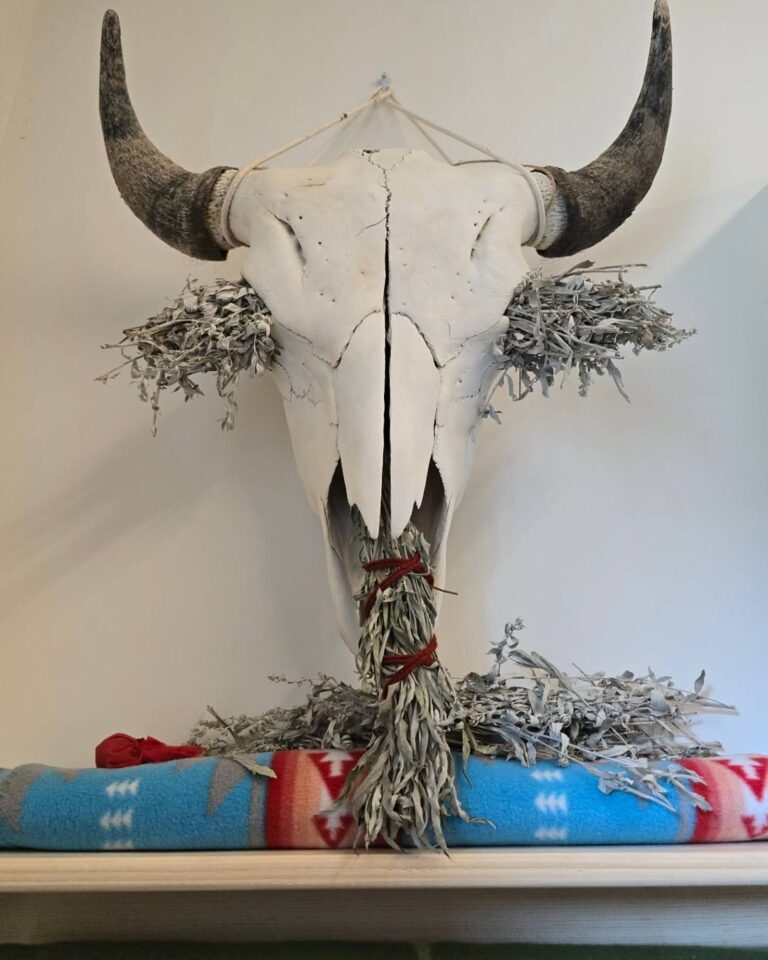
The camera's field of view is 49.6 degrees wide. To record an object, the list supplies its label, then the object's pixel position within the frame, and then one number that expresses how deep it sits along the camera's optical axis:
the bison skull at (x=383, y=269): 0.66
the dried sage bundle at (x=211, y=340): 0.70
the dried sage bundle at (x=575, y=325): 0.71
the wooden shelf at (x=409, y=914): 0.72
